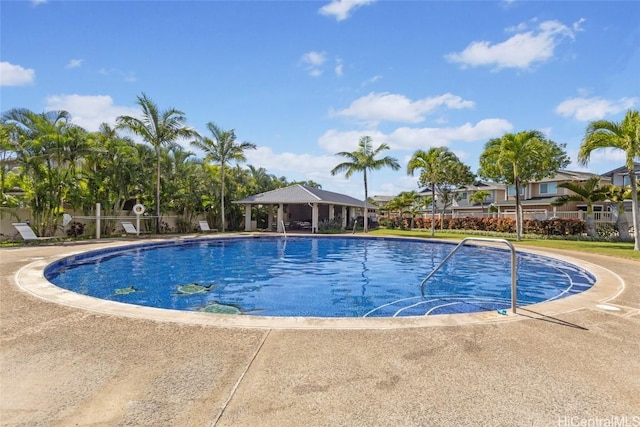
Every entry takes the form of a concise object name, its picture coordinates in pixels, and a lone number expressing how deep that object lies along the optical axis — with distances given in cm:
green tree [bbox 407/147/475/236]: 2500
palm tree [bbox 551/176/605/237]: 2031
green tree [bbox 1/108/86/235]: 1653
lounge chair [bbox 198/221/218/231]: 2562
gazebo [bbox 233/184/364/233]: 2608
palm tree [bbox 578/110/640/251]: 1381
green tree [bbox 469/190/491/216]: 3716
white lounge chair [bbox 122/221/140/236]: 2091
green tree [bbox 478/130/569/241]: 1958
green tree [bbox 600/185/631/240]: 1936
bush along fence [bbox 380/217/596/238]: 2136
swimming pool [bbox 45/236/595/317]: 750
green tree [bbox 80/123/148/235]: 1994
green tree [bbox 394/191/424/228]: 3374
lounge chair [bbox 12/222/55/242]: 1598
